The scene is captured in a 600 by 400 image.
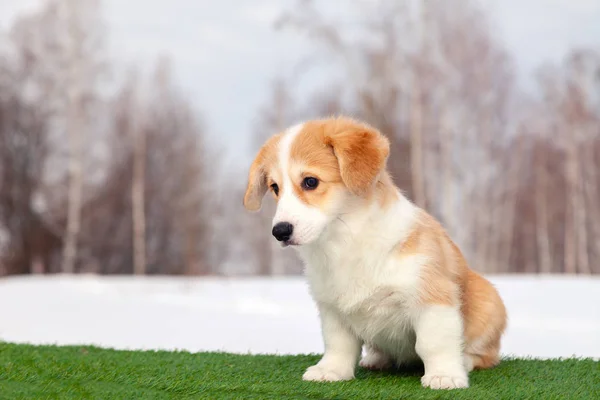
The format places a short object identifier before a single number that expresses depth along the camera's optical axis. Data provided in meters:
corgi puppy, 3.31
